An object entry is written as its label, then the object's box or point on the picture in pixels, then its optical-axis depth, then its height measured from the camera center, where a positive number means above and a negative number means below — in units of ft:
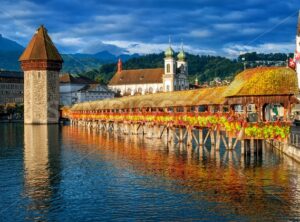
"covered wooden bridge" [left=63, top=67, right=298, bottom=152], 85.89 +2.53
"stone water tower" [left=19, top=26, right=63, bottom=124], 265.95 +24.53
